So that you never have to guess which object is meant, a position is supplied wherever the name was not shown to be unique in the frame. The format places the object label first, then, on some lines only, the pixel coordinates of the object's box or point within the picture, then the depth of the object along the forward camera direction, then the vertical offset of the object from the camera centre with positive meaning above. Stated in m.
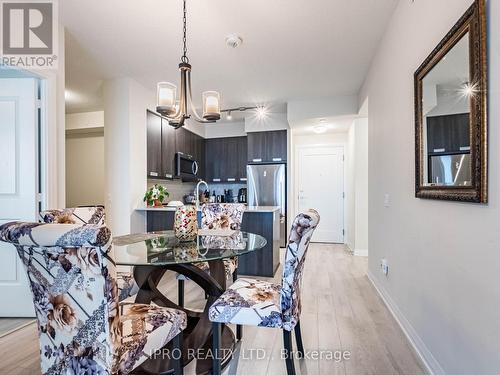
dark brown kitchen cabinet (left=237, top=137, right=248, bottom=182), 5.64 +0.63
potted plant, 3.77 -0.13
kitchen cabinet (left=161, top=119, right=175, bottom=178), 4.31 +0.65
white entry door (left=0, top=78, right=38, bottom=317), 2.28 +0.23
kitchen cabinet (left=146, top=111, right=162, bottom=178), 3.95 +0.66
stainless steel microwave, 4.64 +0.41
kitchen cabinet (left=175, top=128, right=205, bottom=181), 4.78 +0.83
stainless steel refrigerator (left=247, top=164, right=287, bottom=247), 4.96 +0.00
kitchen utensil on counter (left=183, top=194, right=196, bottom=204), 5.51 -0.24
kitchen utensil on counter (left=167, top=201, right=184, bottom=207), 3.95 -0.25
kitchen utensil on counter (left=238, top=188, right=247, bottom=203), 5.66 -0.17
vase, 1.86 -0.26
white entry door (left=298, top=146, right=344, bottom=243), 5.54 -0.01
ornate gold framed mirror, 1.11 +0.36
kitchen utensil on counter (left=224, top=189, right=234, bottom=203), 5.80 -0.19
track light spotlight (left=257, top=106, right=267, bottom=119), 4.85 +1.43
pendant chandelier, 1.94 +0.65
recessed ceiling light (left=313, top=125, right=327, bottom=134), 4.97 +1.13
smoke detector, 2.57 +1.46
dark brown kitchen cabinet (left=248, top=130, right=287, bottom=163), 5.03 +0.79
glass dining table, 1.46 -0.54
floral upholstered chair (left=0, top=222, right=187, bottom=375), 0.83 -0.39
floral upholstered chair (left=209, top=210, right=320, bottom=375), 1.39 -0.65
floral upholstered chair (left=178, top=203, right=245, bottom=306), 2.63 -0.29
